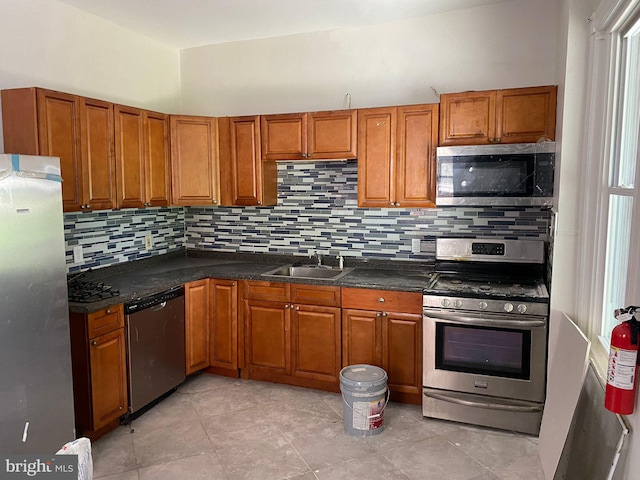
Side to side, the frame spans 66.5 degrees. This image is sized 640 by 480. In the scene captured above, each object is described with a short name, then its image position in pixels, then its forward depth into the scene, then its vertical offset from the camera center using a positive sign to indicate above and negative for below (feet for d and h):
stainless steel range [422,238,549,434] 9.88 -3.12
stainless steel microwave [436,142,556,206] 10.24 +0.57
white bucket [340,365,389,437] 10.03 -4.18
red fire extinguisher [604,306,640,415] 5.18 -1.76
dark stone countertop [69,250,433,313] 11.07 -1.88
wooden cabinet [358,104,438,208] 11.49 +1.08
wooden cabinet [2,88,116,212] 9.39 +1.28
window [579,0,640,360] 6.66 +0.58
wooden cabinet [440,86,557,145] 10.39 +1.86
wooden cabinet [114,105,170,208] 11.37 +1.04
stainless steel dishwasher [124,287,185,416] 10.53 -3.35
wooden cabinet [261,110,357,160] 12.16 +1.65
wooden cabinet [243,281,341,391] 11.90 -3.32
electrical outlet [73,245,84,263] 11.46 -1.30
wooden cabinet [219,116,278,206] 13.07 +0.97
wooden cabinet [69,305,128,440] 9.46 -3.34
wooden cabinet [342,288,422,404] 11.14 -3.12
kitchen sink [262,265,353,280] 13.19 -1.95
